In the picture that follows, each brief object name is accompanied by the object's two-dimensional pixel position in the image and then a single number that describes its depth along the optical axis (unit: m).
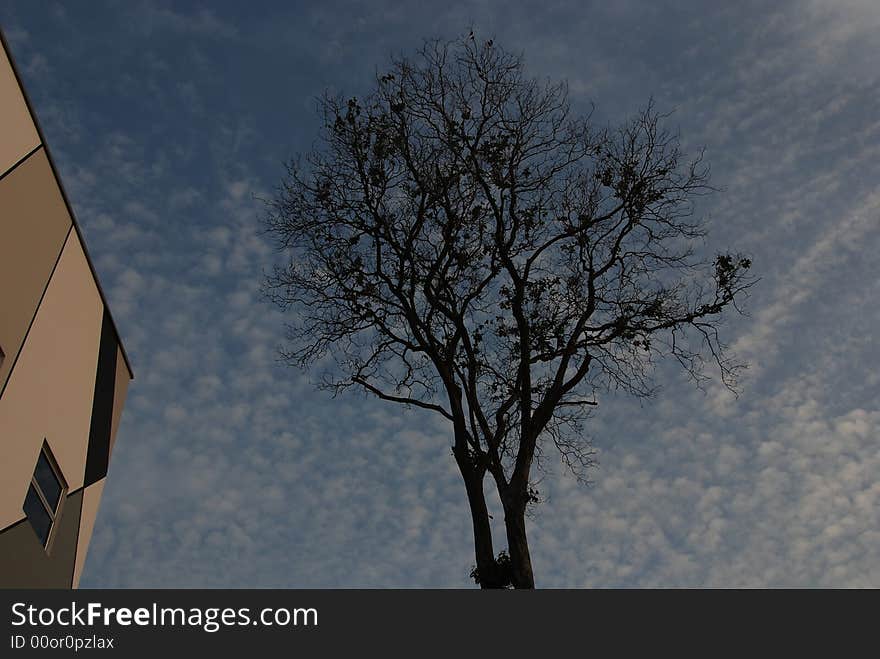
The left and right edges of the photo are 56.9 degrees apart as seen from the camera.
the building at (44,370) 10.87
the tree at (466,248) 12.86
